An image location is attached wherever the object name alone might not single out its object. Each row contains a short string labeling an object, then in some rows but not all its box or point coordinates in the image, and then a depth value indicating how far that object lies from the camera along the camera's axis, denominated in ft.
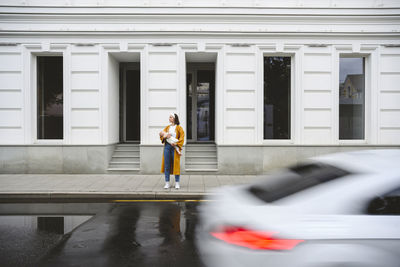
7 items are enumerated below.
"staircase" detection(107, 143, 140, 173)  34.01
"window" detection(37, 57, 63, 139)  35.63
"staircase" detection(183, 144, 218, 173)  34.39
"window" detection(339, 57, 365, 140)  35.88
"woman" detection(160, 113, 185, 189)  26.03
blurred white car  6.85
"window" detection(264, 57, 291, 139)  35.81
